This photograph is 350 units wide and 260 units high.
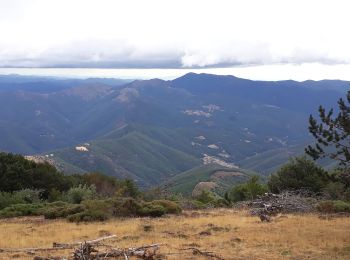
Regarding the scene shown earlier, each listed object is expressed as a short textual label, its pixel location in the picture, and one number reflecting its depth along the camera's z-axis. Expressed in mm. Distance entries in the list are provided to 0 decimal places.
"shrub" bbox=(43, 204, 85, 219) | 26156
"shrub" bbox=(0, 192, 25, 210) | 34719
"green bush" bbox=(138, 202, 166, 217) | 27281
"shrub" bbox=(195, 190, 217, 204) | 45131
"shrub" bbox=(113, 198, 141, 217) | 27161
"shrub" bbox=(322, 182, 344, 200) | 35938
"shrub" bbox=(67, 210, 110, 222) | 24297
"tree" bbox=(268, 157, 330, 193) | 41844
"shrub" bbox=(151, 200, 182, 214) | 28945
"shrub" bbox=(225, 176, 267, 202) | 44312
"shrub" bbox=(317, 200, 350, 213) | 27594
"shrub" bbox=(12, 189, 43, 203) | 36938
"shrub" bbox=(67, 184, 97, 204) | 35906
